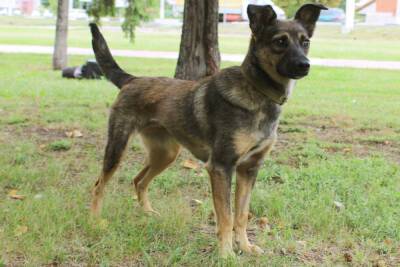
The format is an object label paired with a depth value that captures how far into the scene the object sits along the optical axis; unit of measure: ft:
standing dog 13.62
